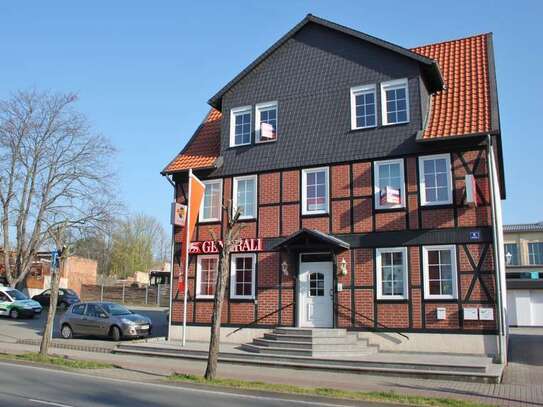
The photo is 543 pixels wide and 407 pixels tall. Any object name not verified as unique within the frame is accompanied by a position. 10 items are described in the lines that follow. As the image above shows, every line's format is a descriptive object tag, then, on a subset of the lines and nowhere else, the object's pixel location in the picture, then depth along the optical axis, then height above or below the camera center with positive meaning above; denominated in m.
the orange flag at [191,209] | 19.02 +3.24
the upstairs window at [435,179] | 16.38 +3.82
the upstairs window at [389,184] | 16.56 +3.77
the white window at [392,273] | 16.52 +1.04
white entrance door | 17.53 +0.36
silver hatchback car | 20.64 -0.72
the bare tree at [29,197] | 37.19 +7.06
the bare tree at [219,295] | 12.20 +0.22
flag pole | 18.83 +1.85
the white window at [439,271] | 15.89 +1.07
